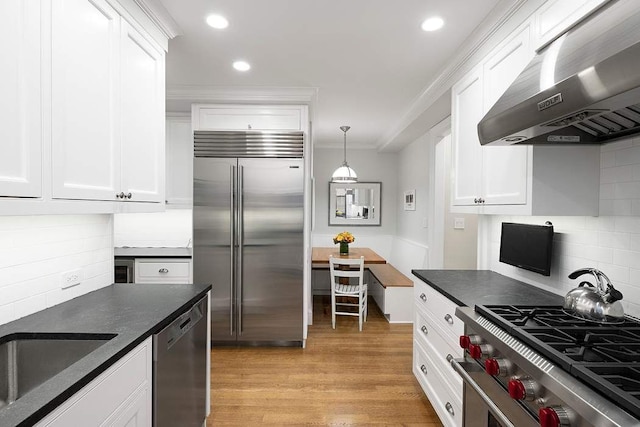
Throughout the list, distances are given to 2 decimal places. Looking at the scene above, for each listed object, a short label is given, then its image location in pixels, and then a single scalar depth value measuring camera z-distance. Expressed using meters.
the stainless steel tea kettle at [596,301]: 1.42
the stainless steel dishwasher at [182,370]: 1.52
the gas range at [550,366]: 0.94
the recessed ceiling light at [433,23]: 2.15
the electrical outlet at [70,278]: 1.77
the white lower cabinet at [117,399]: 1.00
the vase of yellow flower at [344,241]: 4.76
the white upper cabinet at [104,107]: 1.35
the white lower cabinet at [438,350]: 1.94
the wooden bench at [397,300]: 4.30
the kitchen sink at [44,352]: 1.31
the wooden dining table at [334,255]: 4.43
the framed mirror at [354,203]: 6.23
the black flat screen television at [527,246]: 2.00
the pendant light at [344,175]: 5.01
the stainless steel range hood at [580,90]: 0.97
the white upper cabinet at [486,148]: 1.86
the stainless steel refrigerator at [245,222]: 3.45
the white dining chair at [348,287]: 3.96
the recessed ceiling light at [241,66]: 2.84
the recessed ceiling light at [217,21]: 2.16
